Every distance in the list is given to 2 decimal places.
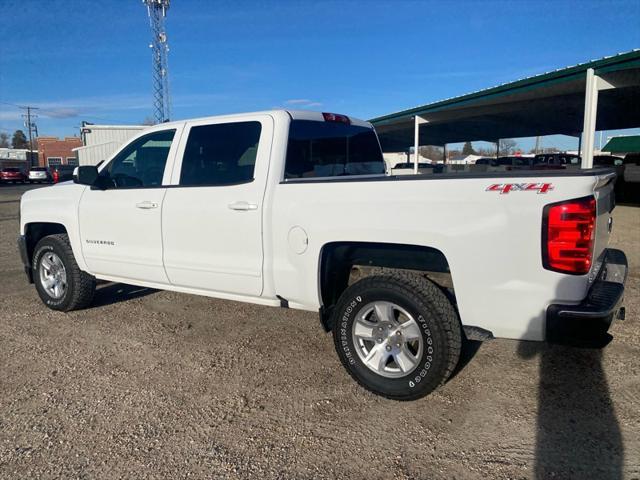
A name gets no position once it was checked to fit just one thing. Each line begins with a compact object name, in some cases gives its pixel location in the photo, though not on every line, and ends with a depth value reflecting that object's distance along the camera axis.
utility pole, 92.25
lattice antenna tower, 41.75
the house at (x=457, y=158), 103.38
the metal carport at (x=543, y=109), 12.77
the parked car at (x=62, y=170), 37.91
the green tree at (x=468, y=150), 117.07
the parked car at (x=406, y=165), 32.33
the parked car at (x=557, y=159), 26.69
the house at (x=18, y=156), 77.51
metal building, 20.73
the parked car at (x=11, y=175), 41.91
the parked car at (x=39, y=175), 41.41
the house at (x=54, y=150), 77.62
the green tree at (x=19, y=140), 121.31
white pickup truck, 2.80
